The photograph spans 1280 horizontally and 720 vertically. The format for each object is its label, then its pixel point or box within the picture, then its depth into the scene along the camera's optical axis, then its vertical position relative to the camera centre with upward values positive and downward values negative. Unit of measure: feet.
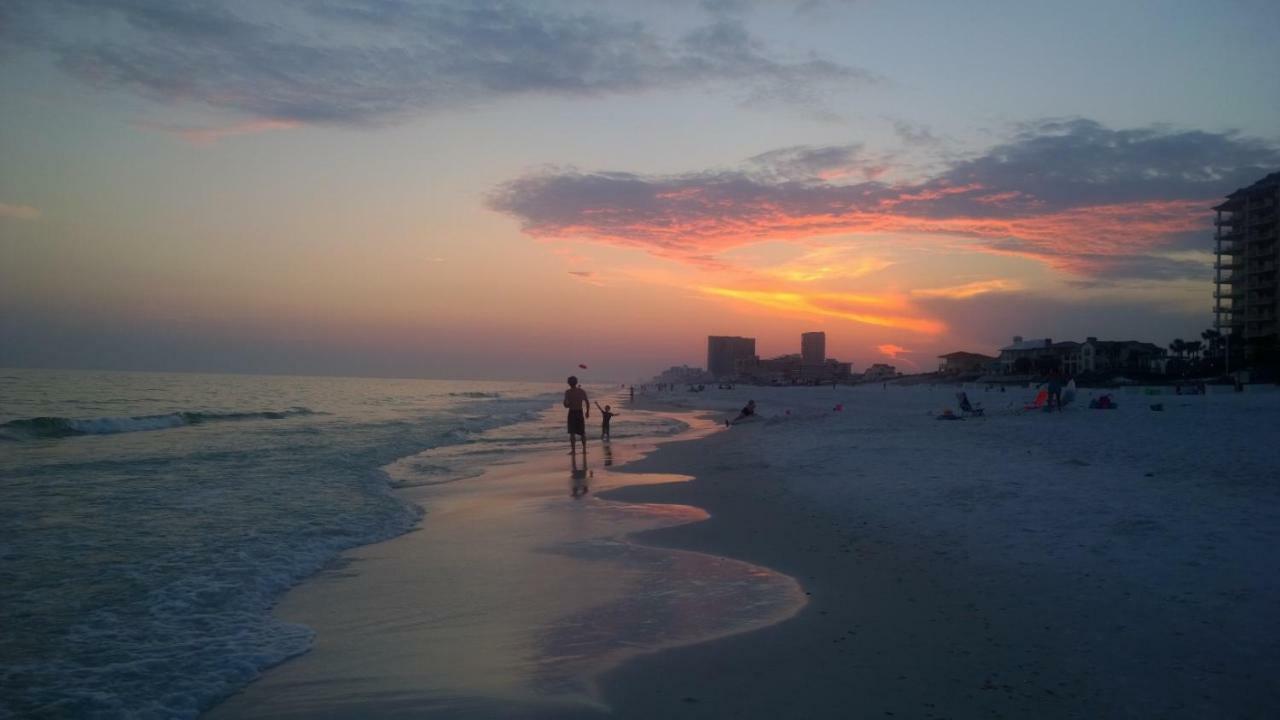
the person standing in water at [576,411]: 64.03 -3.48
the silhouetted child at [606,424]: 84.91 -6.26
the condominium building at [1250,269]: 220.64 +33.18
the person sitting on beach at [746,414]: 114.15 -6.69
